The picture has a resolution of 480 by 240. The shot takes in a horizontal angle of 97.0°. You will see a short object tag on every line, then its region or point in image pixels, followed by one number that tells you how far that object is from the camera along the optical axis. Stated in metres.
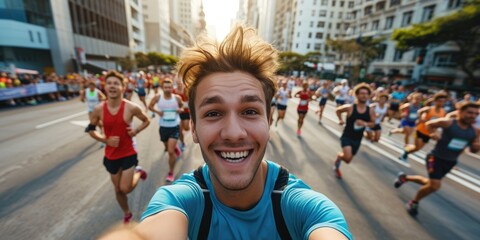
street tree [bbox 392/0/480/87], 21.37
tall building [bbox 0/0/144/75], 23.45
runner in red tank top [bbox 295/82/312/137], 8.44
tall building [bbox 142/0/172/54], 72.94
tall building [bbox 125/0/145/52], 47.76
